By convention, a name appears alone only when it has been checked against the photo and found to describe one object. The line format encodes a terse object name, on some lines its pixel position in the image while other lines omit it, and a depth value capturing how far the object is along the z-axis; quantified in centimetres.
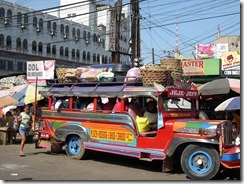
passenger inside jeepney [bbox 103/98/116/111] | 955
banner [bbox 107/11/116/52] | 2267
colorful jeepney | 732
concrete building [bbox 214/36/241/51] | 5591
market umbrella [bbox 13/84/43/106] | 1611
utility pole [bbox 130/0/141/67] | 1758
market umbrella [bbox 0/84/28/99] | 1886
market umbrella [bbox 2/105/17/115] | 1708
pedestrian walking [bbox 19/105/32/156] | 1091
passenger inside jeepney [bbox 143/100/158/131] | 880
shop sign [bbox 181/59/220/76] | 1816
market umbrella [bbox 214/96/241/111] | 848
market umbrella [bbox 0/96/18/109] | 1652
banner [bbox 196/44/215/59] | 4219
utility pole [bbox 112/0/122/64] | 2122
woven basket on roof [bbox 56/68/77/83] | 1080
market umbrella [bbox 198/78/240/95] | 1203
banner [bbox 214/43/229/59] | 4216
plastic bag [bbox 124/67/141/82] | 923
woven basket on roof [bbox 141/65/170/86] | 854
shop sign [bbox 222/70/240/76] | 1915
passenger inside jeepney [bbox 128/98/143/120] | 881
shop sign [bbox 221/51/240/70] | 2809
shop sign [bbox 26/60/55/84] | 2025
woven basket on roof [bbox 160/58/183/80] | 937
